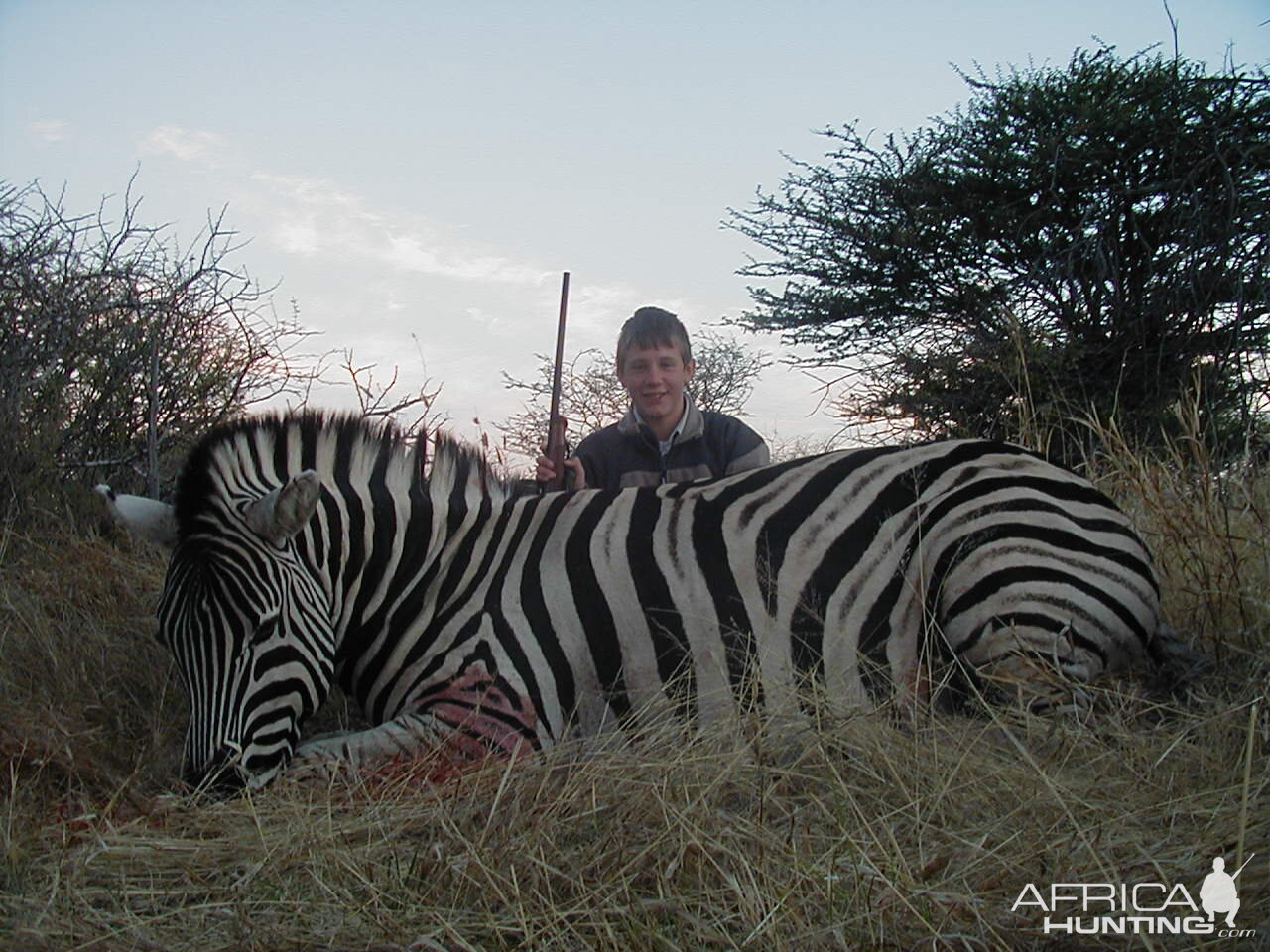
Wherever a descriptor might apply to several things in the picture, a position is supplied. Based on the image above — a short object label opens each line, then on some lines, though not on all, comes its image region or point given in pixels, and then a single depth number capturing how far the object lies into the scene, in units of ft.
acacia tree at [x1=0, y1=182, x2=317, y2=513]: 16.58
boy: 15.37
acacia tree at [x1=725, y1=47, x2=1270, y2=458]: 22.15
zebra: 8.36
